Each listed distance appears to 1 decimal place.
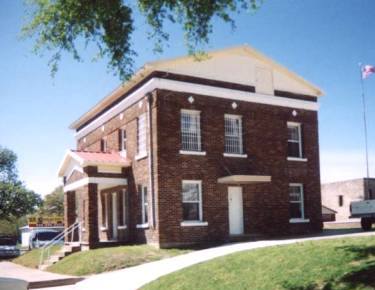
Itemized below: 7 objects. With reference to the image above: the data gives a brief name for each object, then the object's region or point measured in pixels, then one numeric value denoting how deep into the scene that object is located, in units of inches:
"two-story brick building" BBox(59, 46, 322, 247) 859.4
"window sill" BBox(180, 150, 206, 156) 872.0
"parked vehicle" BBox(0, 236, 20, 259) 1350.9
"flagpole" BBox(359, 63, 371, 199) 1612.5
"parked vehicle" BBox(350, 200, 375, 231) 982.4
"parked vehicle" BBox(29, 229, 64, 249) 1457.1
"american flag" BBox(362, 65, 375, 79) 1342.3
